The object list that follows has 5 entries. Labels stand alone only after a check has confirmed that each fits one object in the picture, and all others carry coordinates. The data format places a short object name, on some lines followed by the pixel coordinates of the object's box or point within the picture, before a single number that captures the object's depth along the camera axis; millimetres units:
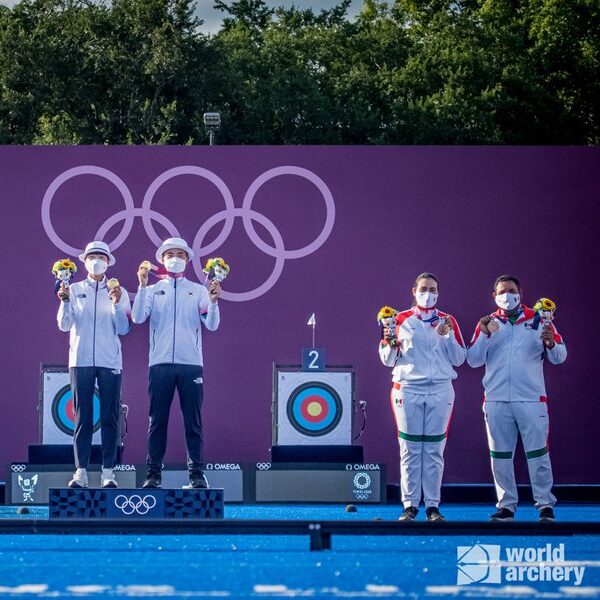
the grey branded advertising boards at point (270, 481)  18844
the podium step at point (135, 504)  14016
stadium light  23562
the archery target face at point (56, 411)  19922
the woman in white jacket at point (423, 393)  14859
